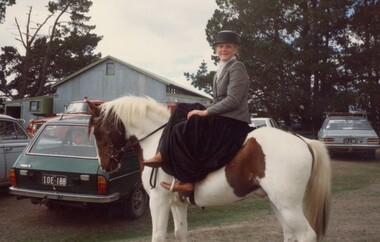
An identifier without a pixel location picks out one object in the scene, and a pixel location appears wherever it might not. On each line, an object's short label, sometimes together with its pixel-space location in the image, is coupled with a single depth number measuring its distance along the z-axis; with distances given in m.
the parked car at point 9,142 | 8.09
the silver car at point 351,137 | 15.40
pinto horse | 3.52
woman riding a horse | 3.78
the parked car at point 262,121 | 16.08
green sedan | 6.12
